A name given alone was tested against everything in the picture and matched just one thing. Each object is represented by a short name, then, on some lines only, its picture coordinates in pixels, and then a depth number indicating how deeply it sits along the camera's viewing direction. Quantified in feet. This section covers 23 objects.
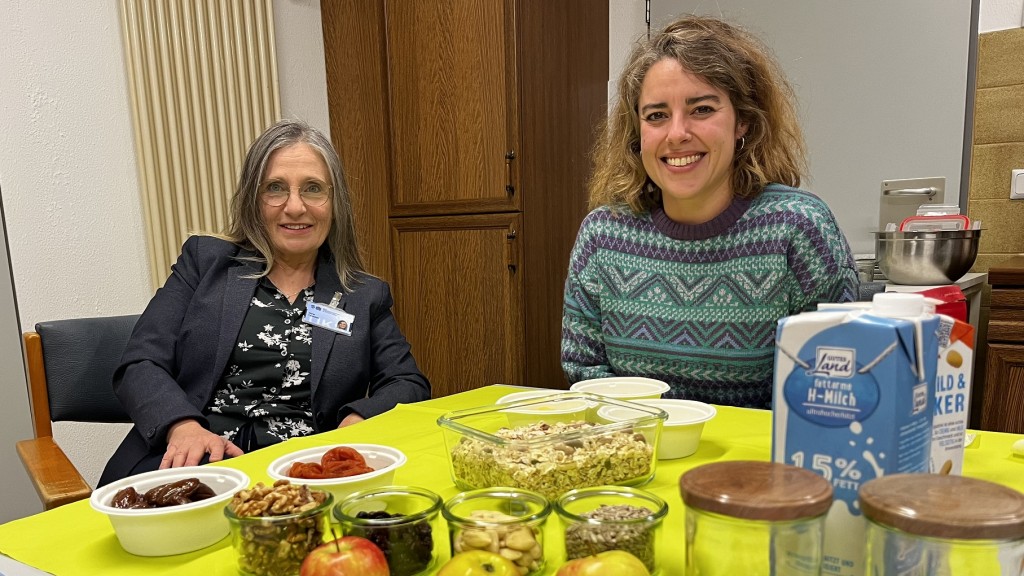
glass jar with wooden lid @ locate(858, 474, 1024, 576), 1.51
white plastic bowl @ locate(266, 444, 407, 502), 2.74
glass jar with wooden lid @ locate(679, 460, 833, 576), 1.67
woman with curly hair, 4.95
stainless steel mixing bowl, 7.17
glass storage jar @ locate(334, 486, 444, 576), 2.25
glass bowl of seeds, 2.16
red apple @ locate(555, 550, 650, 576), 1.96
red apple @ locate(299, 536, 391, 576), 2.06
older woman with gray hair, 5.44
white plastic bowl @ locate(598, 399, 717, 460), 3.25
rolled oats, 2.78
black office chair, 5.47
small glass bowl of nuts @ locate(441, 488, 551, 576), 2.17
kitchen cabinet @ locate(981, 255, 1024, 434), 7.25
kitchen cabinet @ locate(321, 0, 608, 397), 9.90
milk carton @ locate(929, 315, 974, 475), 2.26
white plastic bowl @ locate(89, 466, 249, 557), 2.53
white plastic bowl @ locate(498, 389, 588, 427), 3.37
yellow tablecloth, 2.54
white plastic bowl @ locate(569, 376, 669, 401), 4.00
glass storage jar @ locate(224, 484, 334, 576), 2.28
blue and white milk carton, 1.83
